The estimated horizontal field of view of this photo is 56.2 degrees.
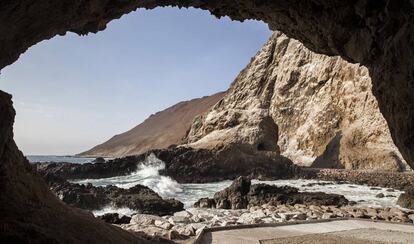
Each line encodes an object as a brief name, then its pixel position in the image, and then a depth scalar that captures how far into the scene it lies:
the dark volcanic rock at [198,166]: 36.12
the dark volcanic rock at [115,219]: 11.24
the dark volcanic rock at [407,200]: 17.37
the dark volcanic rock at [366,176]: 28.19
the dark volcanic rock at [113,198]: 16.92
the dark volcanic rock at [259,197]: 17.91
